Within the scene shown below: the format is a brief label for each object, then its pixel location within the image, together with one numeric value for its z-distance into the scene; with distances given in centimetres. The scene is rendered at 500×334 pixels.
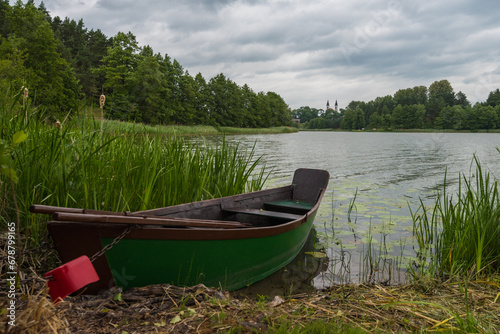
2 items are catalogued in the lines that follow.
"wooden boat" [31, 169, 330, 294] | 258
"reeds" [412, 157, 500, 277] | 364
